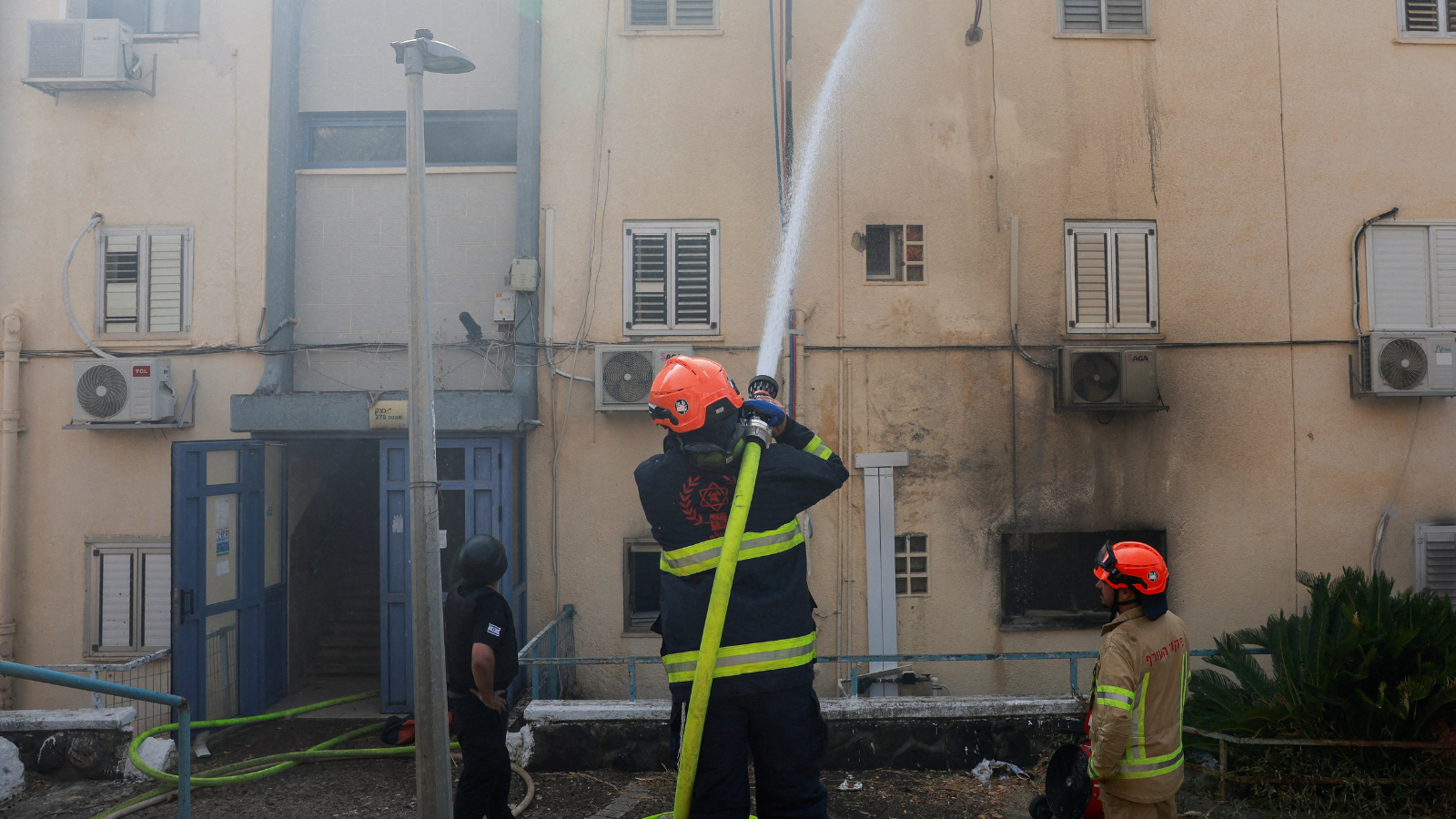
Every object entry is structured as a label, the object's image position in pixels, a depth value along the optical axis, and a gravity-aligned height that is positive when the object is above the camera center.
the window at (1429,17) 8.70 +4.07
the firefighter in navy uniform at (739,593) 3.46 -0.66
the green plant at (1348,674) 5.62 -1.62
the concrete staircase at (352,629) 10.15 -2.27
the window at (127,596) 8.56 -1.56
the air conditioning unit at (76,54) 8.41 +3.65
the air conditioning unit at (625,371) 8.22 +0.58
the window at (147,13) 8.88 +4.29
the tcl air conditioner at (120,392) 8.34 +0.41
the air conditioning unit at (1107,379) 8.02 +0.48
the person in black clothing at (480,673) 4.89 -1.35
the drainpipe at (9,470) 8.47 -0.34
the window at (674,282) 8.55 +1.46
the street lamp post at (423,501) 5.47 -0.43
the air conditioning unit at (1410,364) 8.14 +0.61
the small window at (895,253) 8.55 +1.74
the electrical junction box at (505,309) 8.44 +1.19
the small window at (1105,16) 8.60 +4.06
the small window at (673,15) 8.60 +4.09
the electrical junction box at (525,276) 8.28 +1.49
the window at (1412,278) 8.57 +1.48
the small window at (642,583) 8.48 -1.46
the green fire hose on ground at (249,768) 6.14 -2.49
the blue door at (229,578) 7.46 -1.31
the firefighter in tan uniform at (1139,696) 3.88 -1.19
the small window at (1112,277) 8.52 +1.49
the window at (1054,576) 8.48 -1.41
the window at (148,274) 8.73 +1.60
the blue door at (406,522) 8.02 -0.81
